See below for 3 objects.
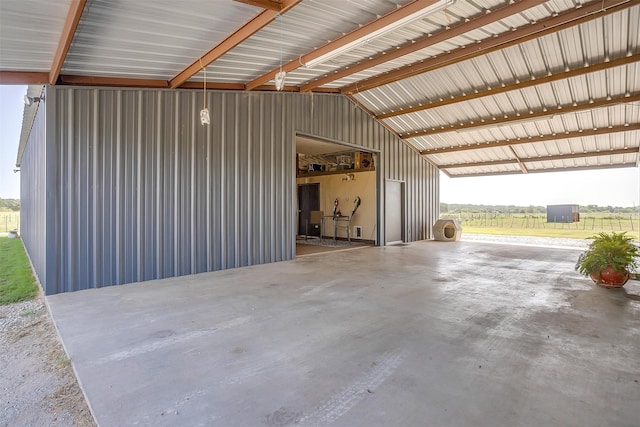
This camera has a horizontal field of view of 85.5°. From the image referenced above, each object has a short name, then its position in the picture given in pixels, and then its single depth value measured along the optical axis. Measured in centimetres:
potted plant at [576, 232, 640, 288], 498
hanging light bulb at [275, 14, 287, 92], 466
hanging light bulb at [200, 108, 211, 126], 475
